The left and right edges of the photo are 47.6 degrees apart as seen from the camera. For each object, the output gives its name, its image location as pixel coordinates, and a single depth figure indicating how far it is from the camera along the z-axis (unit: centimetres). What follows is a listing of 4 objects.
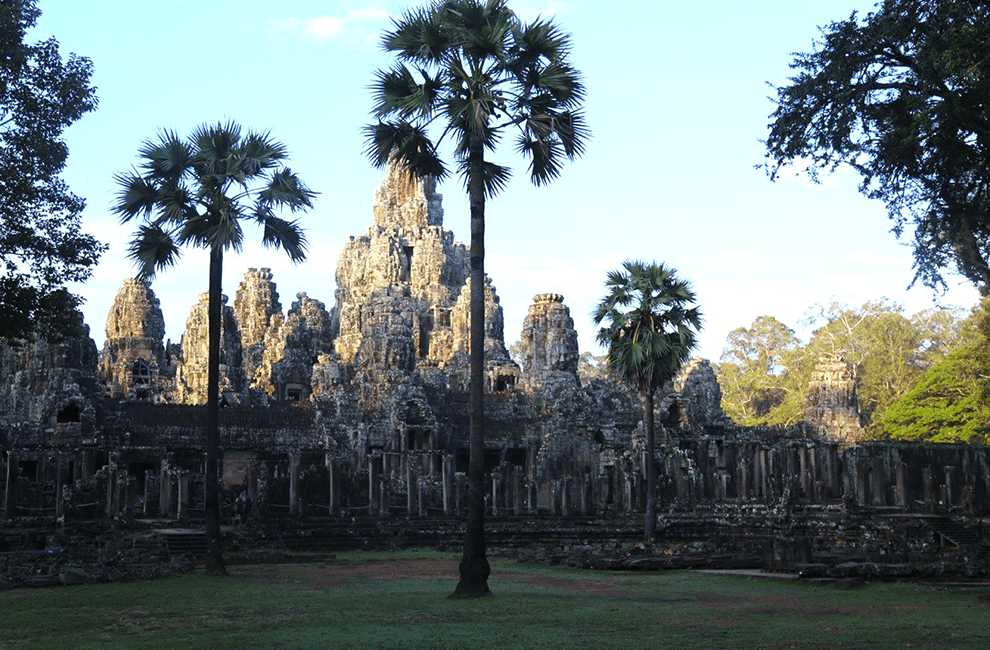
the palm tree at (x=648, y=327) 3425
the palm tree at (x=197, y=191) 2538
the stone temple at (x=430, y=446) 3769
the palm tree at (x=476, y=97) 2009
